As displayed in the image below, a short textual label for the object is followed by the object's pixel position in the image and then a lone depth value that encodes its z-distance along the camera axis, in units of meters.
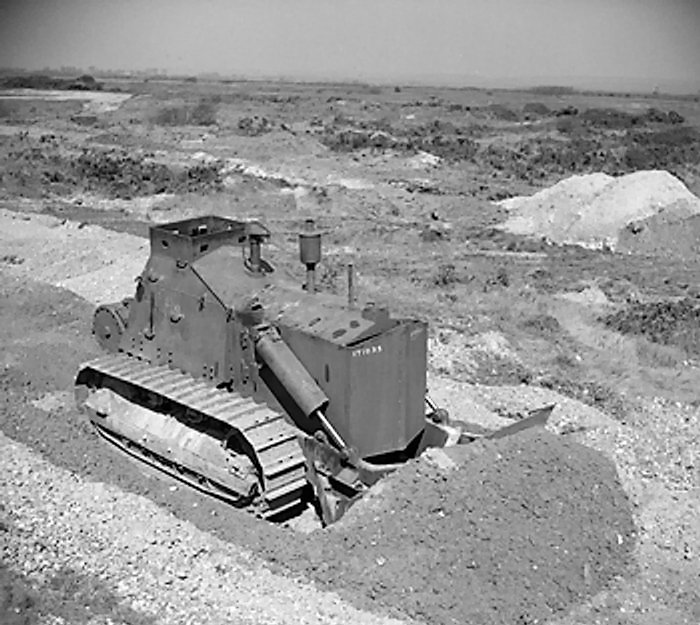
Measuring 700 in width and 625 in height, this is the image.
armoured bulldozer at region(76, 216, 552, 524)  9.46
